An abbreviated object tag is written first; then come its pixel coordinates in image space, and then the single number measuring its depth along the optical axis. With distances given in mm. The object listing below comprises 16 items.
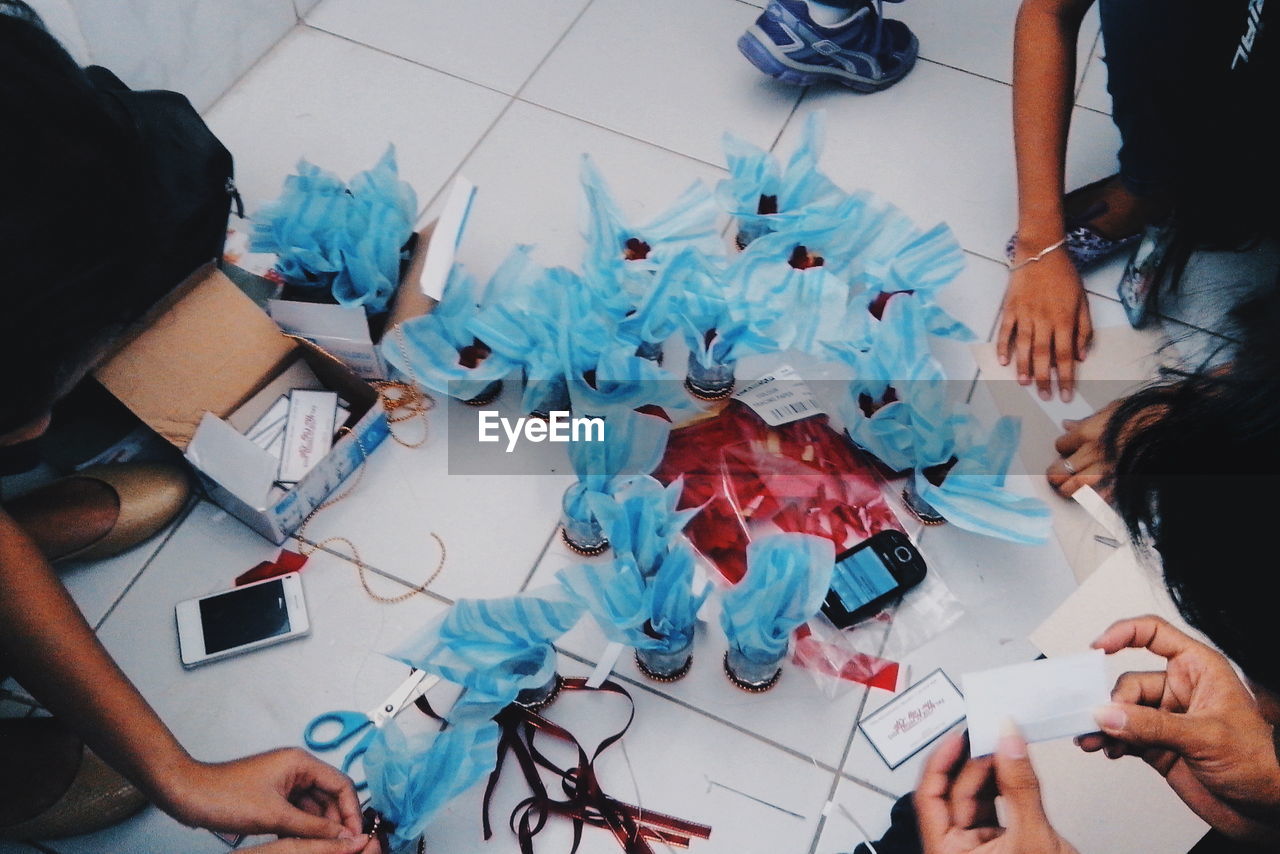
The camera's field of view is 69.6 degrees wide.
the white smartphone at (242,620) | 1015
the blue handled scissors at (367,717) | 969
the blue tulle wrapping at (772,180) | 1276
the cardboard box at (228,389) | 1023
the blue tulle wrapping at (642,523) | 944
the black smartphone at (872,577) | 1016
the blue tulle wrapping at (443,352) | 1118
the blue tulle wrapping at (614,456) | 1017
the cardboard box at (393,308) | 1097
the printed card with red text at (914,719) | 982
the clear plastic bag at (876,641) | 1015
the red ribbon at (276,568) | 1063
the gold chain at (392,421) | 1073
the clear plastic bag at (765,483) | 1086
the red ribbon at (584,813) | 922
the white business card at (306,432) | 1090
